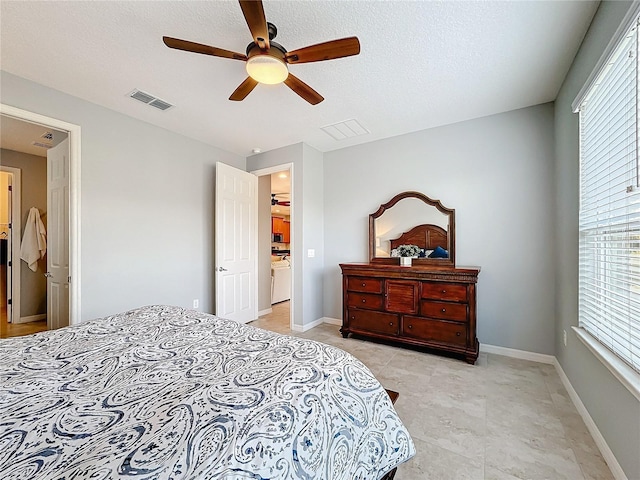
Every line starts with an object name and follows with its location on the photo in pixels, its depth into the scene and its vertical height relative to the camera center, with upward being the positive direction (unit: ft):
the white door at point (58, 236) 9.08 +0.13
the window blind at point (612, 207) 4.47 +0.65
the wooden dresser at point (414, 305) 8.98 -2.40
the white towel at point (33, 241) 13.23 -0.06
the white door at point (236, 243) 11.95 -0.15
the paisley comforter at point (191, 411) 2.12 -1.70
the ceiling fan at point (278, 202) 24.73 +3.74
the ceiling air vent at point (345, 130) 10.67 +4.56
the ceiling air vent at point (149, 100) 8.44 +4.56
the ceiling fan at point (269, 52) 5.06 +3.74
